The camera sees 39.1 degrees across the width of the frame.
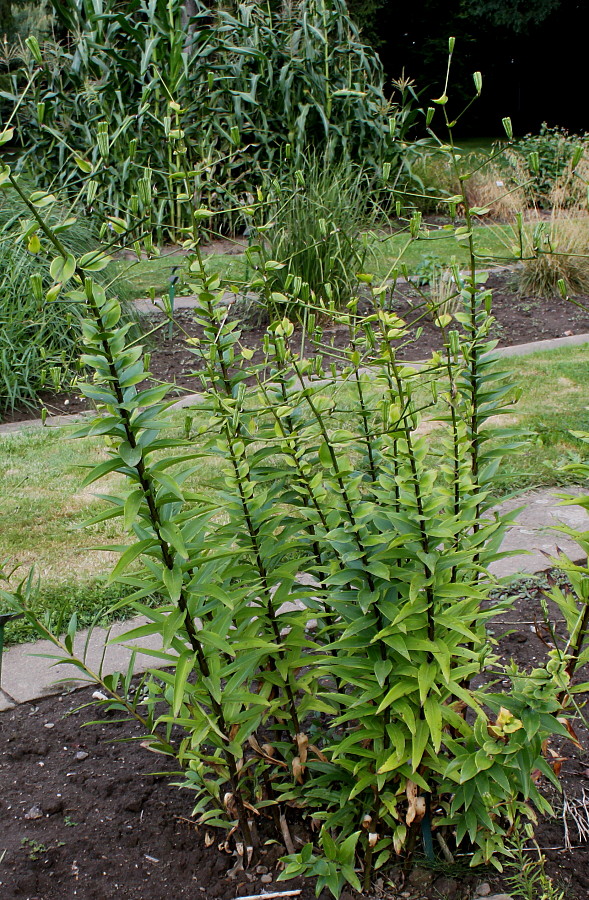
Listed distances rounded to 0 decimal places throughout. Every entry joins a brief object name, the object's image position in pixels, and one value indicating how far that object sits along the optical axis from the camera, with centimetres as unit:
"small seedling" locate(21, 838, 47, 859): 211
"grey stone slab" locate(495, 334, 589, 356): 679
